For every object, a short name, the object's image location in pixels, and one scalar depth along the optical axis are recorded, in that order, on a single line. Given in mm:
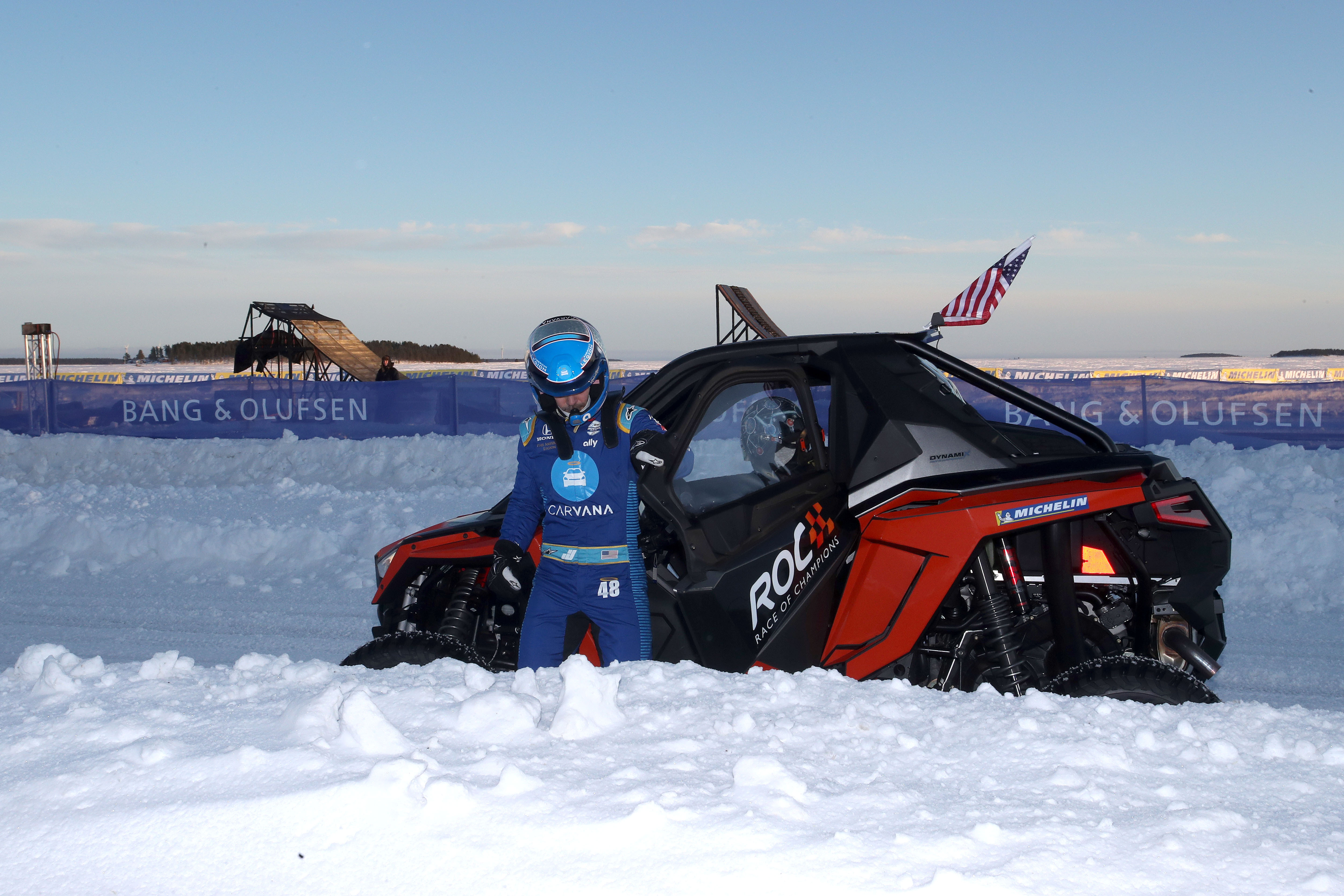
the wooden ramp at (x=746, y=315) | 22219
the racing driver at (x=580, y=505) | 3545
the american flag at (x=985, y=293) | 4816
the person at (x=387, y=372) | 25031
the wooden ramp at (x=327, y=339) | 30953
